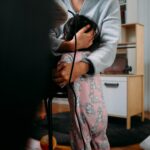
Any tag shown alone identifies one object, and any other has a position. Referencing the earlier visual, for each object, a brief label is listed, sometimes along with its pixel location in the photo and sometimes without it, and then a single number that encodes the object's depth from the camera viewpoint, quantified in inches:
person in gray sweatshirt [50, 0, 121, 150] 33.8
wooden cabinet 91.8
